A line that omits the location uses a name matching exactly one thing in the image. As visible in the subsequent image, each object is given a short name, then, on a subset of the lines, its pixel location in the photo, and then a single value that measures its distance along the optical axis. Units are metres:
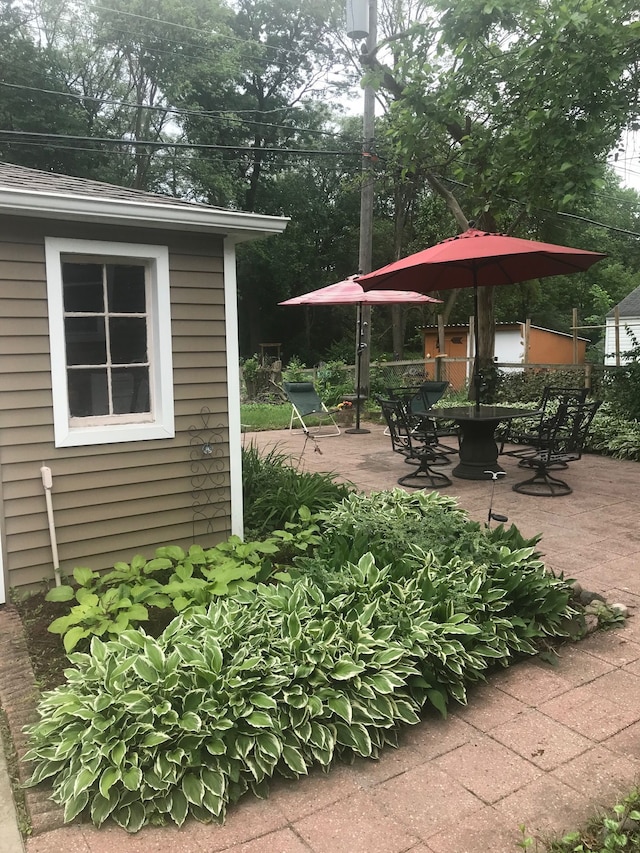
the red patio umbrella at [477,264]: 5.49
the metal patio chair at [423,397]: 7.39
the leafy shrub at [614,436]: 7.66
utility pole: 11.42
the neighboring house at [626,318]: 22.17
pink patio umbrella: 9.31
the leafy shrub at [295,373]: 13.66
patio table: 6.38
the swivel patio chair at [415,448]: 6.29
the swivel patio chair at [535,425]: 6.25
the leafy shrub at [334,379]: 13.41
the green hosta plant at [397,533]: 3.42
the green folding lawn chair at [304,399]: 9.61
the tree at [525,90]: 5.28
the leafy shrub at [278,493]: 4.64
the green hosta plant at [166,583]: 2.95
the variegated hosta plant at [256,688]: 2.09
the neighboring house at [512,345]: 18.31
